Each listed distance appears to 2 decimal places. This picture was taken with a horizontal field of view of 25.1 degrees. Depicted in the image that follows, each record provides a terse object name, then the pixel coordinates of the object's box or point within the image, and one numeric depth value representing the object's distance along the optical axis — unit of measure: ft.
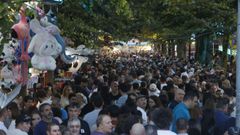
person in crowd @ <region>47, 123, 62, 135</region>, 23.63
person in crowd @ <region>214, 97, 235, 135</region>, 27.84
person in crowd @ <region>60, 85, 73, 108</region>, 37.16
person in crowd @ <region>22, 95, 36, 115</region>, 32.45
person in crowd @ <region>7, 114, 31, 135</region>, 25.60
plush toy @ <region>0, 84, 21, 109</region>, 32.24
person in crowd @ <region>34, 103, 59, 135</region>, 26.66
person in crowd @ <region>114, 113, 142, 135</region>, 23.99
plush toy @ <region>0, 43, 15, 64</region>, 41.81
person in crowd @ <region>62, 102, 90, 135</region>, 26.43
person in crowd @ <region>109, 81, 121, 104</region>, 40.11
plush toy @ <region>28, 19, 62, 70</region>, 37.78
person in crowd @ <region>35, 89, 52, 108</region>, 36.56
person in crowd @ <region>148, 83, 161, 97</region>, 41.50
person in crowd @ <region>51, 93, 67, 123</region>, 30.82
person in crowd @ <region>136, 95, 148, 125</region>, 32.01
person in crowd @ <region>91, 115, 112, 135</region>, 24.23
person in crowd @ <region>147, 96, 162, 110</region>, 31.34
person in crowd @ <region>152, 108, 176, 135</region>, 23.11
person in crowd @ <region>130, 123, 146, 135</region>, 22.25
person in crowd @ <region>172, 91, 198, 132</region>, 29.32
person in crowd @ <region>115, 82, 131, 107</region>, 37.43
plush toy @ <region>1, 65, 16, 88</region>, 44.02
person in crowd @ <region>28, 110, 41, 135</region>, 27.66
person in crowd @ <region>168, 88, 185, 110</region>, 33.22
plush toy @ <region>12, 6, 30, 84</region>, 35.19
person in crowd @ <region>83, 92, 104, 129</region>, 29.51
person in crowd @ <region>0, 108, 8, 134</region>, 26.28
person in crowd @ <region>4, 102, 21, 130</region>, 28.08
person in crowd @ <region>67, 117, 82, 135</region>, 24.81
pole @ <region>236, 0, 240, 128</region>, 22.15
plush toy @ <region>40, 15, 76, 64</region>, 39.37
